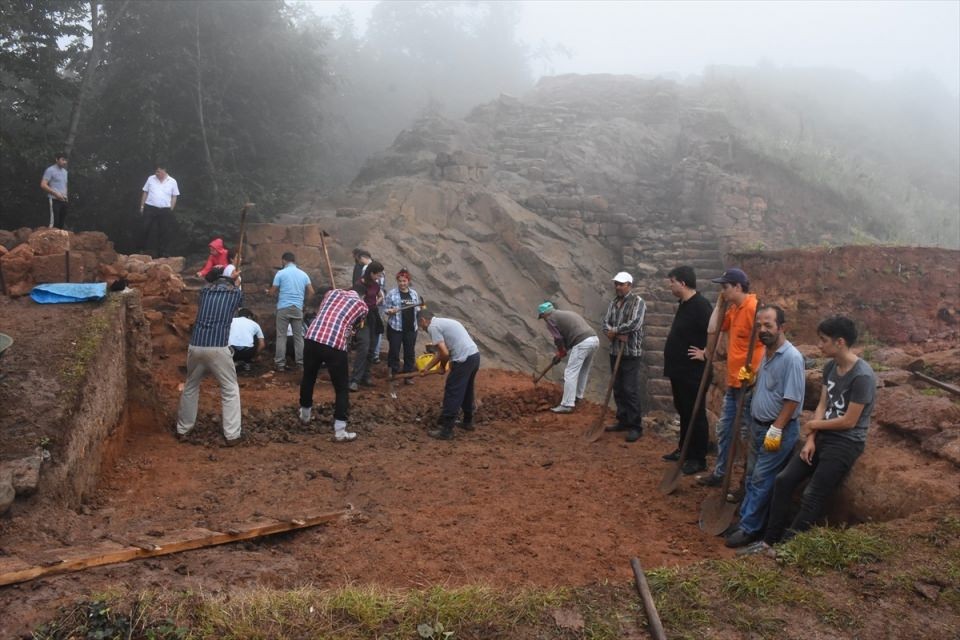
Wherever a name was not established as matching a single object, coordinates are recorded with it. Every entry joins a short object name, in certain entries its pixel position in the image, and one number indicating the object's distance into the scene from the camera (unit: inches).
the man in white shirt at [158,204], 446.6
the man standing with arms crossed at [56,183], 408.2
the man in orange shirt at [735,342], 233.0
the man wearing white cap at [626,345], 306.7
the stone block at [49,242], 332.8
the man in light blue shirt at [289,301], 399.5
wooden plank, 140.9
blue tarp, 276.7
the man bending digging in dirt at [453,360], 307.3
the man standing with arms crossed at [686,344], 264.7
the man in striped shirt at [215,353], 272.7
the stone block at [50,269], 319.0
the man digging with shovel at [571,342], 347.6
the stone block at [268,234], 499.2
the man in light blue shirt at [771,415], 191.5
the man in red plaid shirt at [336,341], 284.2
